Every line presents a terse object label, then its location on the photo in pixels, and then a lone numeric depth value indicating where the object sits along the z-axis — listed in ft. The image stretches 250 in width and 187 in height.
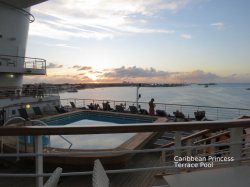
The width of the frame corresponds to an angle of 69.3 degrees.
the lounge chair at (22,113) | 23.58
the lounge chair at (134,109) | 27.66
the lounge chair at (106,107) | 30.69
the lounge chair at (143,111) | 27.12
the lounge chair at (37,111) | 26.43
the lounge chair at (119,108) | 29.27
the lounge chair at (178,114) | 24.55
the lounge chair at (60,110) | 28.33
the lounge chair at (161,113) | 25.61
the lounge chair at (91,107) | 30.99
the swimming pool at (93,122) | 17.44
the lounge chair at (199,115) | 23.31
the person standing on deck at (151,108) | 26.52
